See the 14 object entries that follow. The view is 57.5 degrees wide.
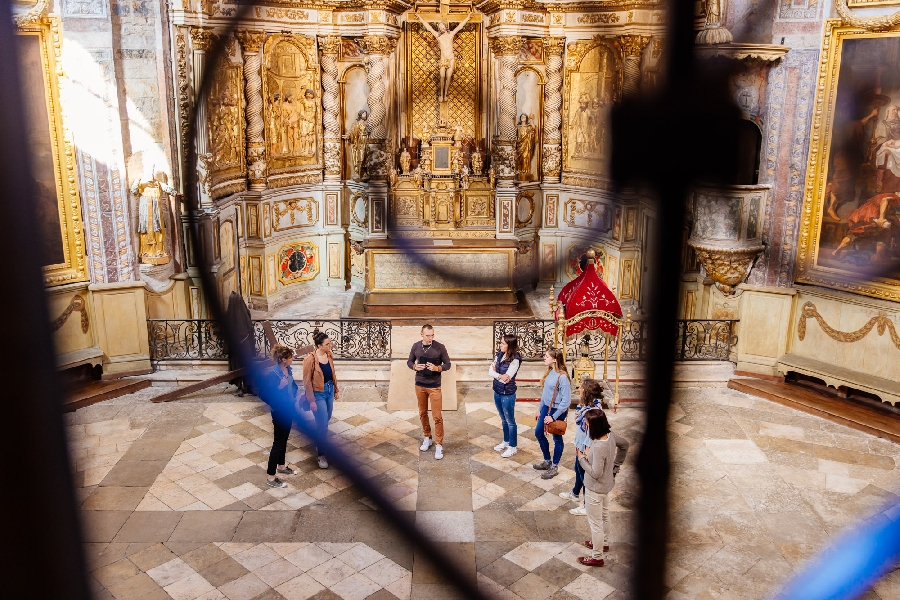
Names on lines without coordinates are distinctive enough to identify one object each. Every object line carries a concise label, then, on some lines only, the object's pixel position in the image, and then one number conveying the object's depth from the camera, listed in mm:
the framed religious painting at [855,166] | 10617
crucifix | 16266
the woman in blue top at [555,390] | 8305
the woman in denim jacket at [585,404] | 7004
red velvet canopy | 10562
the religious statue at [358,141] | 17019
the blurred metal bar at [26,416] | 813
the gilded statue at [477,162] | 17109
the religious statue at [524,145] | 17234
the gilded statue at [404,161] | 17078
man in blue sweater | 8938
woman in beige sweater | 6557
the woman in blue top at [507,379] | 8977
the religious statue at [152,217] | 11648
